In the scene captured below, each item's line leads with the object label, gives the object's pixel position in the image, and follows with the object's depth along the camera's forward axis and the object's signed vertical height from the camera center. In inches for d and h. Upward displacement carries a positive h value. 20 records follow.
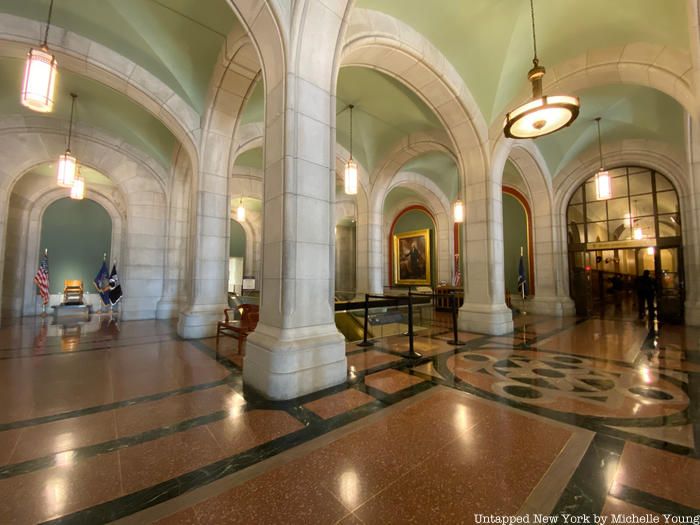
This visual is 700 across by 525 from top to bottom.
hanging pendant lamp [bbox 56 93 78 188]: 241.4 +90.8
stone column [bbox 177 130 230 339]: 234.5 +31.8
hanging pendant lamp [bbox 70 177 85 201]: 279.1 +86.9
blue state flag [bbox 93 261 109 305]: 384.2 -6.5
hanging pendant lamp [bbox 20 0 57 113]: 133.6 +92.1
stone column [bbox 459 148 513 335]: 247.6 +19.2
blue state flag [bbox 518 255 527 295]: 385.4 +4.4
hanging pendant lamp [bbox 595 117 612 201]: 279.0 +89.8
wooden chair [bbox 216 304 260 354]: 180.5 -27.6
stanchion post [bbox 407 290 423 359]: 169.5 -42.0
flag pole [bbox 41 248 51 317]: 367.4 -33.8
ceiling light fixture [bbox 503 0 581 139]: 134.6 +81.2
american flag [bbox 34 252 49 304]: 349.7 -2.1
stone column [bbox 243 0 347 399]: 122.3 +24.3
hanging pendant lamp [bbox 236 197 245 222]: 490.6 +111.3
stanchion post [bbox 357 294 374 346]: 189.9 -44.0
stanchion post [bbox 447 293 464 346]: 198.5 -42.6
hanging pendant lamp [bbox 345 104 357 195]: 300.7 +106.3
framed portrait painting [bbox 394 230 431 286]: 581.6 +41.7
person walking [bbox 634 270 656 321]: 357.4 -17.9
